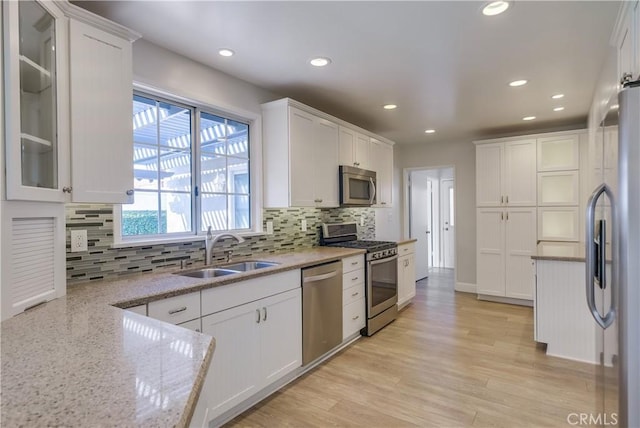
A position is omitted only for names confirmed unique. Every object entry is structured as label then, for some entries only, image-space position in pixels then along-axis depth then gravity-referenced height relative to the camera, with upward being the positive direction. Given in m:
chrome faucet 2.53 -0.22
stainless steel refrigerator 1.23 -0.20
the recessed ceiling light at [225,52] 2.41 +1.17
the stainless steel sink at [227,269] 2.40 -0.42
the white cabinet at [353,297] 3.15 -0.83
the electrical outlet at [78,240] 1.89 -0.15
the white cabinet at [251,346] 1.94 -0.88
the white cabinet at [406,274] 4.27 -0.82
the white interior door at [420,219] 6.20 -0.14
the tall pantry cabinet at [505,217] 4.59 -0.09
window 2.36 +0.34
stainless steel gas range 3.50 -0.67
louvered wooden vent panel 1.30 -0.17
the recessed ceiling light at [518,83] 3.06 +1.18
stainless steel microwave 3.72 +0.30
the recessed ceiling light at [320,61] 2.58 +1.17
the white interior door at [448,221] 7.60 -0.22
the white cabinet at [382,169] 4.45 +0.59
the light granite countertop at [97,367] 0.67 -0.39
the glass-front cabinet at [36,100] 1.23 +0.48
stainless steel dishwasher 2.66 -0.82
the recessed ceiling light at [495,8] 1.87 +1.15
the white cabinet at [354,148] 3.79 +0.76
